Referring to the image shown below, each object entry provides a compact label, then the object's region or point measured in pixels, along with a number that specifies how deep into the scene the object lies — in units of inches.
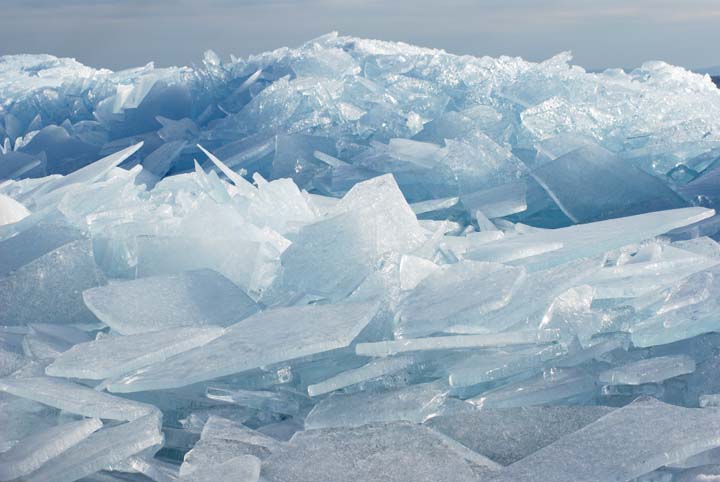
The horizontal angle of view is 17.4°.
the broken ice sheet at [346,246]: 277.9
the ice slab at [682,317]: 259.4
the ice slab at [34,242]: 301.6
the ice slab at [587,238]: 279.4
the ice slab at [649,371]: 254.3
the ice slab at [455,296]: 261.2
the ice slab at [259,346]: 256.7
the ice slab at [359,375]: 255.7
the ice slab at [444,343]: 256.9
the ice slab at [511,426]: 247.6
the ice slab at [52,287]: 286.8
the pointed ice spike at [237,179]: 318.5
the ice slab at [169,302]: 274.1
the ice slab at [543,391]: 255.2
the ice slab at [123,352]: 259.3
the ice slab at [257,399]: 258.4
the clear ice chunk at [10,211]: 326.4
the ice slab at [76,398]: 254.3
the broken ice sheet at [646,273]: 268.5
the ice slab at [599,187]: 320.7
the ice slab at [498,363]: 255.3
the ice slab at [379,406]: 251.2
